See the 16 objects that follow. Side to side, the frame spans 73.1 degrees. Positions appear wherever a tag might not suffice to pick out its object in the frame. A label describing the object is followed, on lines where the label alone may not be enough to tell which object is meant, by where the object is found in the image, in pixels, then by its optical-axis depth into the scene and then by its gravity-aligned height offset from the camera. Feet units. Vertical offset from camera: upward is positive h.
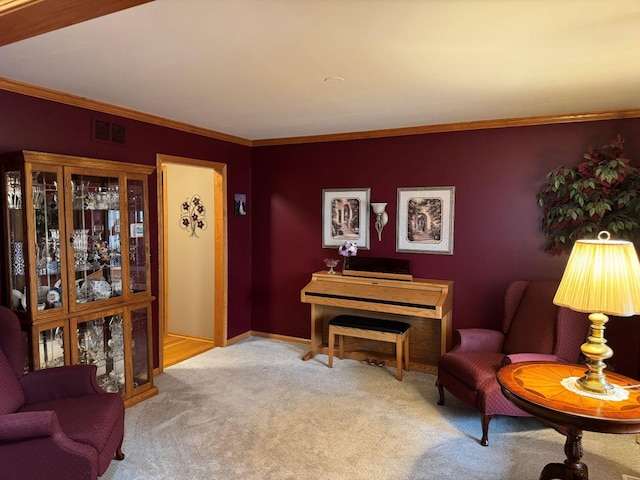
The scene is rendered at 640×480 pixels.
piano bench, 12.73 -3.53
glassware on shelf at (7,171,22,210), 9.11 +0.50
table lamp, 6.19 -1.09
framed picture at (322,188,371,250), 14.96 -0.07
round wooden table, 5.87 -2.76
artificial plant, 10.68 +0.47
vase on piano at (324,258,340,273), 14.94 -1.67
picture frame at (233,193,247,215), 16.03 +0.41
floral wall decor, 16.49 -0.01
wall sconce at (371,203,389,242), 14.35 +0.03
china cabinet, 9.05 -1.12
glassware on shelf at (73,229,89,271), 9.94 -0.77
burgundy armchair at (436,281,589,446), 9.46 -3.26
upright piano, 12.69 -2.64
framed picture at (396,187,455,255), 13.60 -0.16
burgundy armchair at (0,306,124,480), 6.39 -3.41
